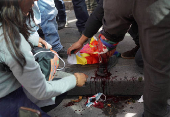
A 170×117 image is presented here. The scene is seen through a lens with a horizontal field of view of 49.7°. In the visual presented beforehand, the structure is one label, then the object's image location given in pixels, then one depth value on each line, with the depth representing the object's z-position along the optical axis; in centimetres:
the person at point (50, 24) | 239
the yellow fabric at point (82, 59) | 217
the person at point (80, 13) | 308
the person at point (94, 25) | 194
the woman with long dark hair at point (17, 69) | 107
